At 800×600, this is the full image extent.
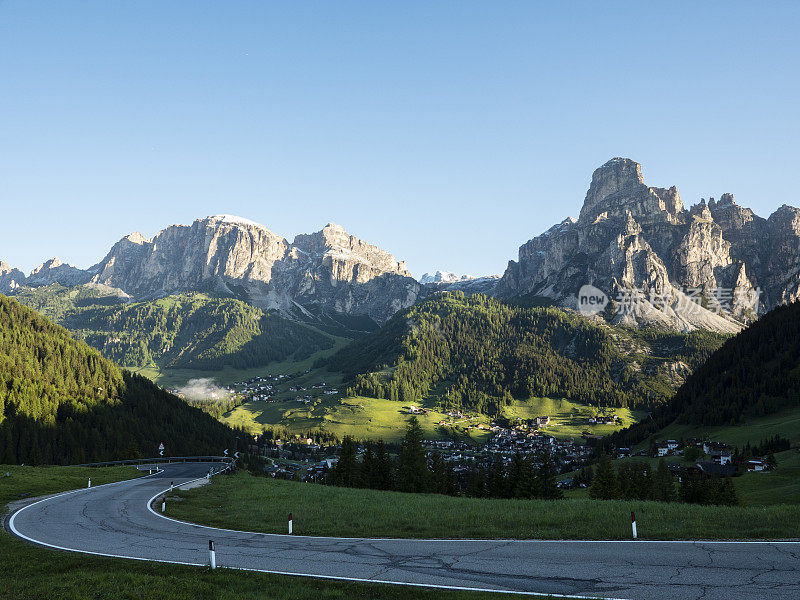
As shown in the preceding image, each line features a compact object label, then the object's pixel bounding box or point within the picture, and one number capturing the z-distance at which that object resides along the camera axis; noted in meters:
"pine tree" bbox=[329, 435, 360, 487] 76.00
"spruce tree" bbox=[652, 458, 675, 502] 73.71
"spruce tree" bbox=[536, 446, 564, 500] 69.31
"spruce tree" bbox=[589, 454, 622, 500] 65.19
